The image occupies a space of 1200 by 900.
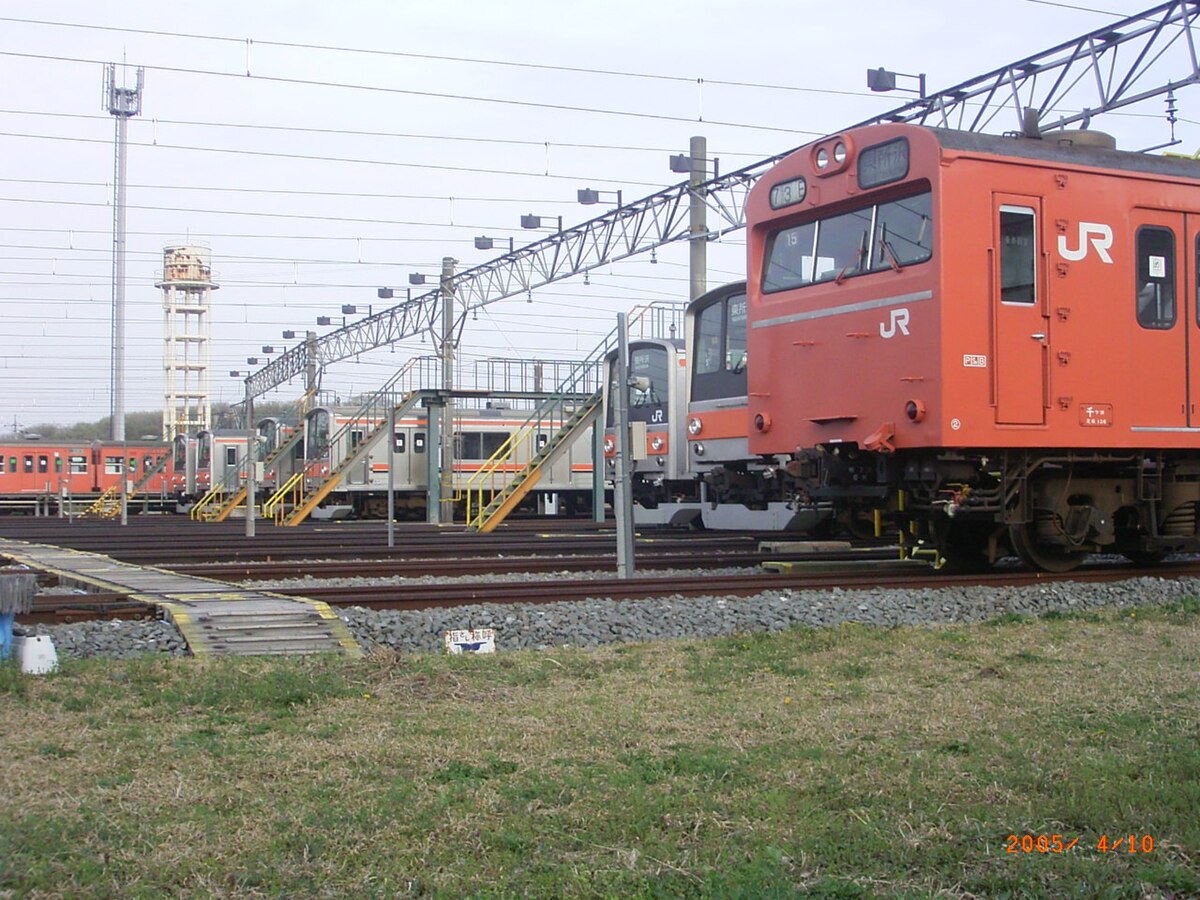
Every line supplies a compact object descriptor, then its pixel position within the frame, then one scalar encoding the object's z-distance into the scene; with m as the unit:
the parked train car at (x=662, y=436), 22.47
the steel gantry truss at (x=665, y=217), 18.48
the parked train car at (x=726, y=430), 16.25
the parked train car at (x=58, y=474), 47.91
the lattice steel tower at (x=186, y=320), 69.75
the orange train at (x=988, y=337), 10.90
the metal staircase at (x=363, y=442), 33.23
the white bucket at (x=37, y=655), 7.00
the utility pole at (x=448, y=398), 30.88
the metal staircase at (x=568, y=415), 24.97
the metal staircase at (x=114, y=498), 43.53
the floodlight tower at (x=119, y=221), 50.03
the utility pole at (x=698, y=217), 27.03
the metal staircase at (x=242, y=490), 35.38
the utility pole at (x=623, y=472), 11.48
